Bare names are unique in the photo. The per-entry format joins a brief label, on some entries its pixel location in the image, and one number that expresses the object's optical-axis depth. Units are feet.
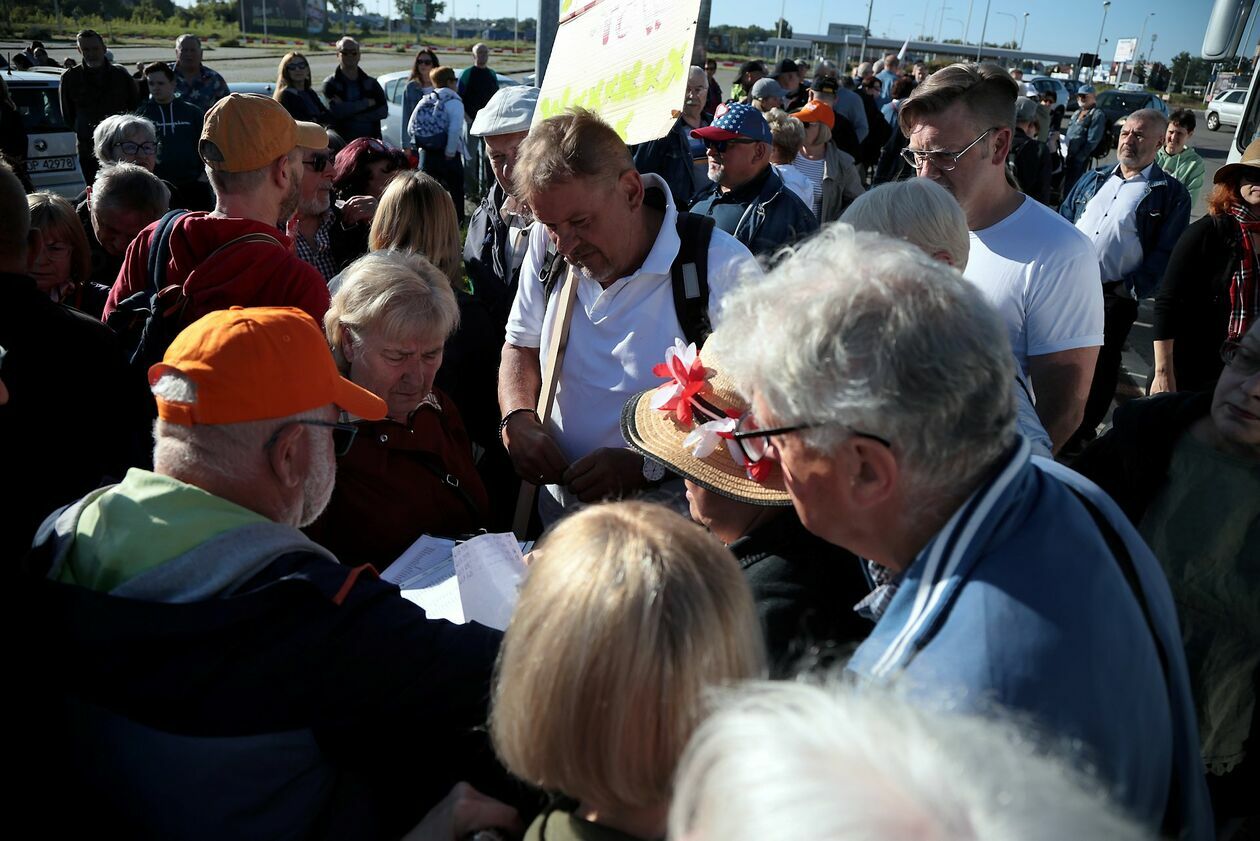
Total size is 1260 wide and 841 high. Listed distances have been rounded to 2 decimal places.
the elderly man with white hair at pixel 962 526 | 3.84
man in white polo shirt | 8.41
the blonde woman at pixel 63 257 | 11.49
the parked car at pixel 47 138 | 28.35
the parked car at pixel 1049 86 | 83.20
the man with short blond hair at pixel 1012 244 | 8.84
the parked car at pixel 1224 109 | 104.47
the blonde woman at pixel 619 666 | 3.87
